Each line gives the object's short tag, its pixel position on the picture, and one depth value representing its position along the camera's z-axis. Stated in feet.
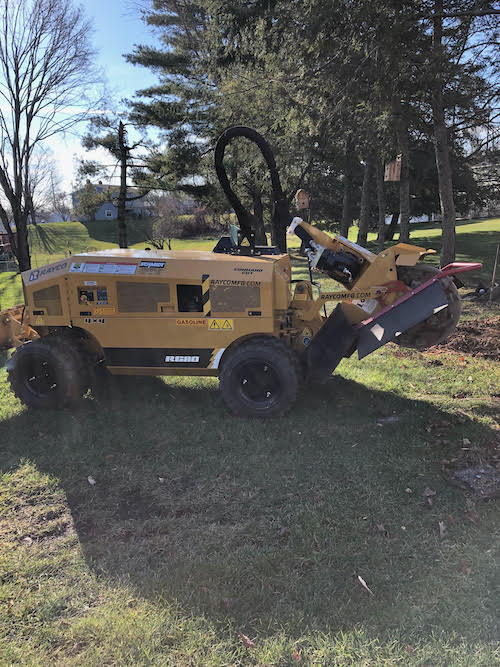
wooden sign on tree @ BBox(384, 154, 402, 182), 37.14
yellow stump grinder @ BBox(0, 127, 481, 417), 16.80
